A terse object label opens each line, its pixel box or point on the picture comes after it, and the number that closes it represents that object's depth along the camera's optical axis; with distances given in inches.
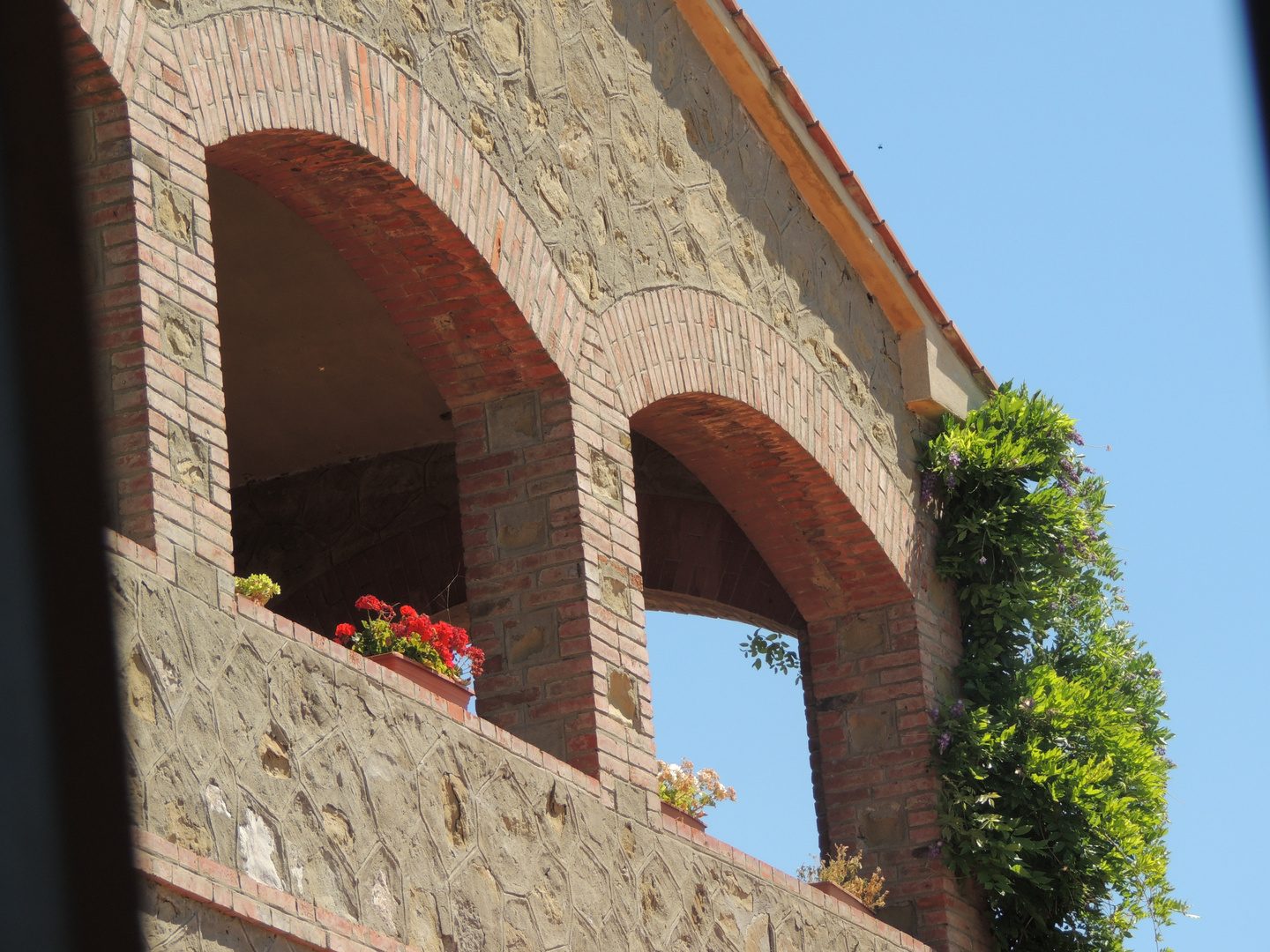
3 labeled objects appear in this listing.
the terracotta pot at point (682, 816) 603.8
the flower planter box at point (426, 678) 497.7
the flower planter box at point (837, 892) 674.2
